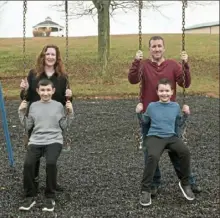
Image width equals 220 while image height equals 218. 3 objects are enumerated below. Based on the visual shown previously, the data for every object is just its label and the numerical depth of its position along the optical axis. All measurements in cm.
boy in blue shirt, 462
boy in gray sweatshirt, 462
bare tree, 1755
